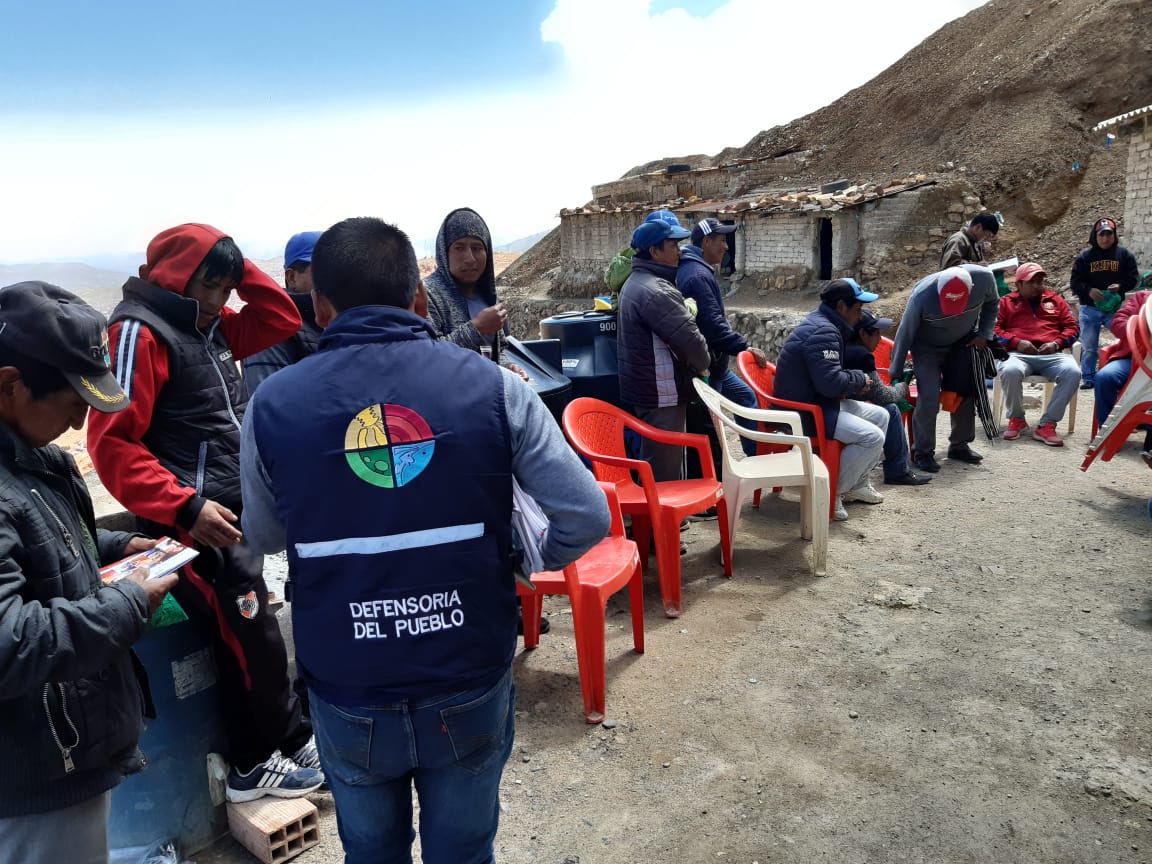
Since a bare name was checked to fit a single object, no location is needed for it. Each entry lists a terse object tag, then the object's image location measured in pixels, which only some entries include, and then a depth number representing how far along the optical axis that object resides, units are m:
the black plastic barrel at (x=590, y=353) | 5.83
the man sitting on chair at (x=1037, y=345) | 6.99
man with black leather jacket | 1.61
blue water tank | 2.52
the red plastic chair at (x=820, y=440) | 5.48
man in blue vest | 1.53
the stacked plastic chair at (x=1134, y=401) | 4.89
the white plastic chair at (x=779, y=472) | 4.64
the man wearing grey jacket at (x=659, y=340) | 4.77
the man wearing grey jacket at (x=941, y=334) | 6.21
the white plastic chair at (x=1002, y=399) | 7.20
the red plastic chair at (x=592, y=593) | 3.29
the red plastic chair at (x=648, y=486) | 4.12
